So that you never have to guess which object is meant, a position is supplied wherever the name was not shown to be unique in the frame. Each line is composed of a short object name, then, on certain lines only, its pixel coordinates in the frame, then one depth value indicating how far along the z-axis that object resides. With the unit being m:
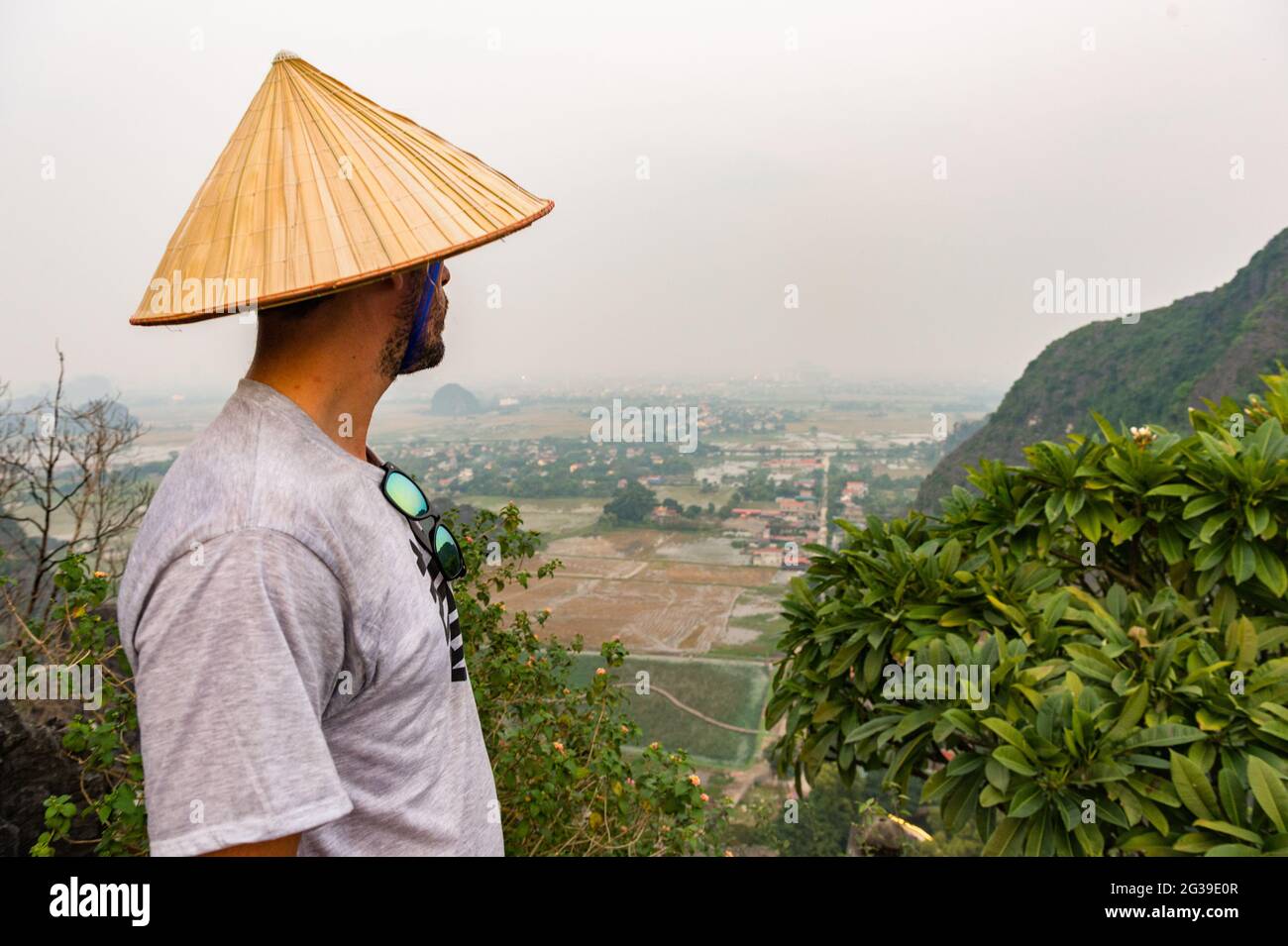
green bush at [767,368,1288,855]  1.31
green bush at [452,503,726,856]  1.85
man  0.49
